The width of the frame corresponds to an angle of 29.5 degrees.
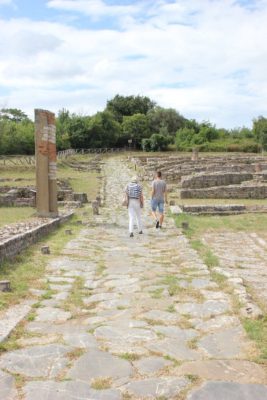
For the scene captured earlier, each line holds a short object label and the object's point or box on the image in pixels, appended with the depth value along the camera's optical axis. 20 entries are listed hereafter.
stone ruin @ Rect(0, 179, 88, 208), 20.08
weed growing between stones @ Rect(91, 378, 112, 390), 3.44
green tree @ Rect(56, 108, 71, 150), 58.22
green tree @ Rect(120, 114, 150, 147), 68.26
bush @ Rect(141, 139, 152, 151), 62.92
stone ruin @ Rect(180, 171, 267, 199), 21.73
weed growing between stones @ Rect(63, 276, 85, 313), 5.57
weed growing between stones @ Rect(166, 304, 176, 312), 5.28
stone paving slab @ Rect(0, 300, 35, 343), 4.53
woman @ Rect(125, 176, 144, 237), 11.68
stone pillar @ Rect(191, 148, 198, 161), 42.79
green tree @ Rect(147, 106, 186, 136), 76.06
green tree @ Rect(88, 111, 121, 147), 63.50
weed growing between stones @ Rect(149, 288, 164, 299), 5.85
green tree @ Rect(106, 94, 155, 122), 78.44
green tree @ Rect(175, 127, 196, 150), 63.66
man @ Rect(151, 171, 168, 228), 13.05
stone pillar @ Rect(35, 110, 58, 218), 13.77
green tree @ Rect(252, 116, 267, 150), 62.47
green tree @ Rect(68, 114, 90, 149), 62.16
